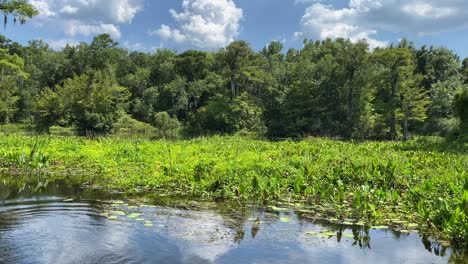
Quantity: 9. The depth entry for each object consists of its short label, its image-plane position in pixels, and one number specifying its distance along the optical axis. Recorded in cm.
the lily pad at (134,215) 903
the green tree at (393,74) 4855
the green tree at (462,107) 2864
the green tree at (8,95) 7014
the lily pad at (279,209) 972
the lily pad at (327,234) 786
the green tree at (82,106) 6300
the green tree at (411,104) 4950
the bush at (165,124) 7200
